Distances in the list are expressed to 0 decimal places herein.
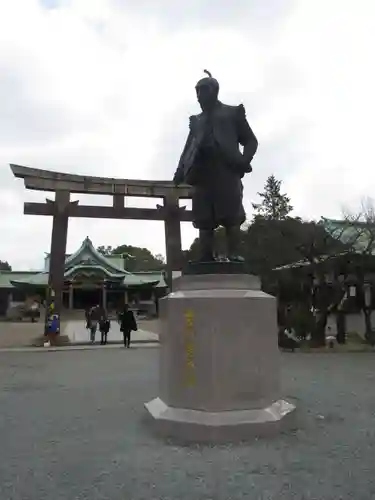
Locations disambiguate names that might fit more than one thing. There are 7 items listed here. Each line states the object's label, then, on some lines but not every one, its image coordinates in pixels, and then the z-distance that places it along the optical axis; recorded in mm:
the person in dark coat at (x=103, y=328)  19745
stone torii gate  19391
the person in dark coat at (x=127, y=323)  17500
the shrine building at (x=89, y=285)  41512
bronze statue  5629
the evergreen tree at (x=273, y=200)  40031
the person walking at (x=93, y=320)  19781
